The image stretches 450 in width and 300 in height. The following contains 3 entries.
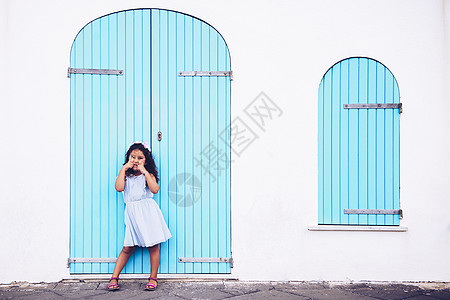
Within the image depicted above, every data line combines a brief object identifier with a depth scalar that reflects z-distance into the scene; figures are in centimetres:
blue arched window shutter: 488
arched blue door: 480
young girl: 446
